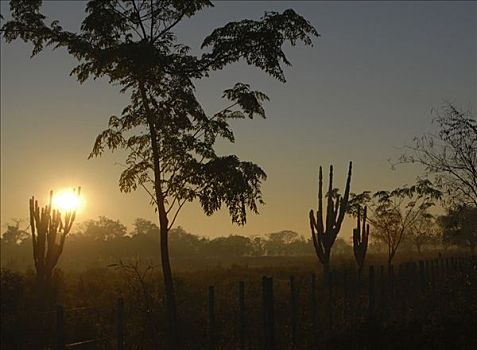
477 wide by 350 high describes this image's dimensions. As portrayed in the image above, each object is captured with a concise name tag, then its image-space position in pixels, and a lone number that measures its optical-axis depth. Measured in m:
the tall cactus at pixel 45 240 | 24.16
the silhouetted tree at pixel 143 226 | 163.25
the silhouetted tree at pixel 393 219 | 37.25
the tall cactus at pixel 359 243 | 29.89
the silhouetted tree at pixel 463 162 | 20.36
